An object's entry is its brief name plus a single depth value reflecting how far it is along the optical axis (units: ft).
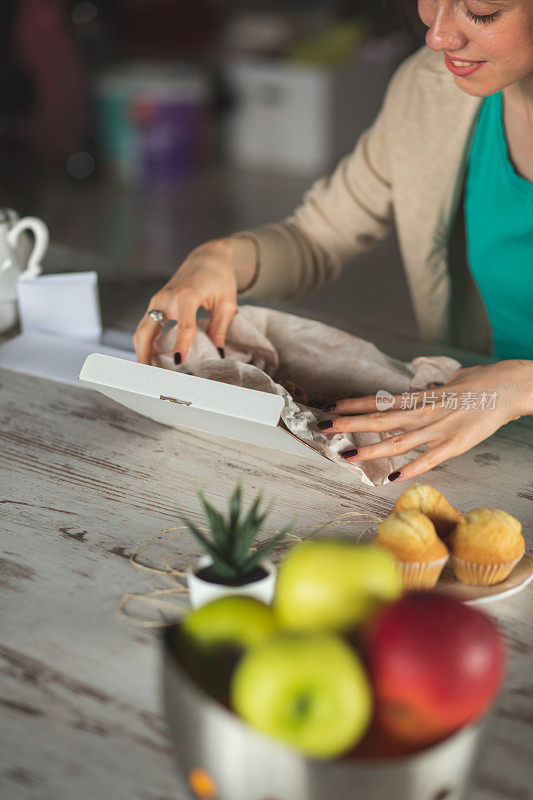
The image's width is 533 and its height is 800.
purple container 14.25
